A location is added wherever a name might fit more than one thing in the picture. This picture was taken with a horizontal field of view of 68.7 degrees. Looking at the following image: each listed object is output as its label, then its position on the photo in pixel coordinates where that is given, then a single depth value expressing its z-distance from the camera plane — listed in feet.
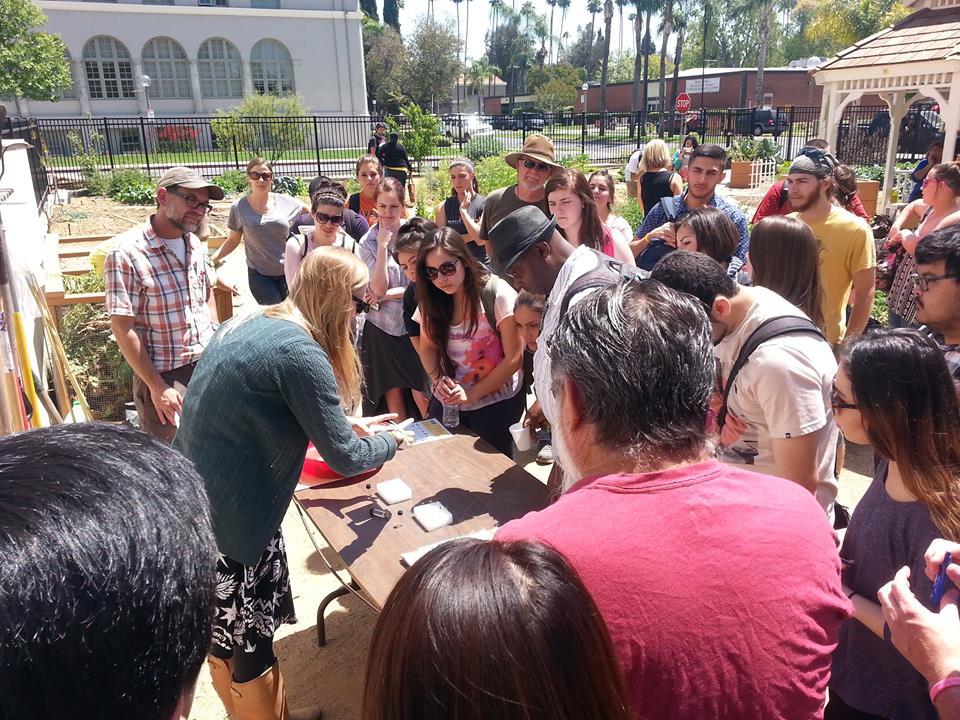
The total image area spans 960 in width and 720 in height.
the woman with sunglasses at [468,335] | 11.20
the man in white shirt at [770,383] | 6.64
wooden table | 7.41
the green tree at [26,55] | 75.46
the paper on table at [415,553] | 7.20
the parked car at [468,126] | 87.01
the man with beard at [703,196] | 14.25
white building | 113.91
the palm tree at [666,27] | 174.42
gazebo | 30.83
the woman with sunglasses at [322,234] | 15.89
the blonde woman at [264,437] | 6.84
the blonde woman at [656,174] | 20.81
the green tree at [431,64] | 147.54
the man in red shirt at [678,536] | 3.45
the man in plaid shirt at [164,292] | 11.54
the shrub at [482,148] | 74.18
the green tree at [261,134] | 73.15
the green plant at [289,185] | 54.08
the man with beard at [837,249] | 13.15
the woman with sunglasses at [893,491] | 5.42
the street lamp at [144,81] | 101.84
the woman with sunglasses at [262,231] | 18.69
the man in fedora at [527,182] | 16.57
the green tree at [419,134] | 70.33
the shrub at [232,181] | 59.03
